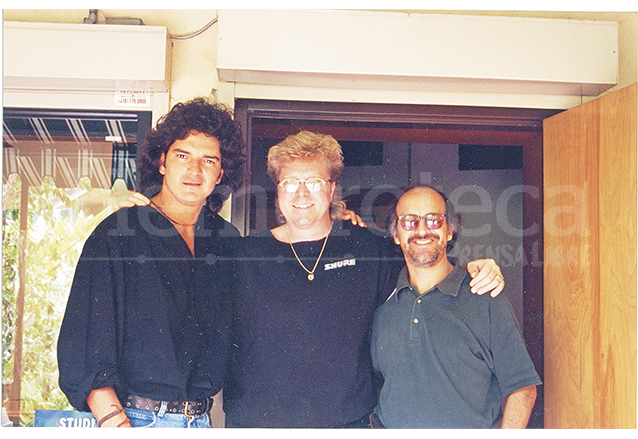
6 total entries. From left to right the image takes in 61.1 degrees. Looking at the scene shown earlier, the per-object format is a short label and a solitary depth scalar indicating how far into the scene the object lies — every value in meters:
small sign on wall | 2.34
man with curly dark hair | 2.00
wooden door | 2.18
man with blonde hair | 2.13
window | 2.32
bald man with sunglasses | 2.12
